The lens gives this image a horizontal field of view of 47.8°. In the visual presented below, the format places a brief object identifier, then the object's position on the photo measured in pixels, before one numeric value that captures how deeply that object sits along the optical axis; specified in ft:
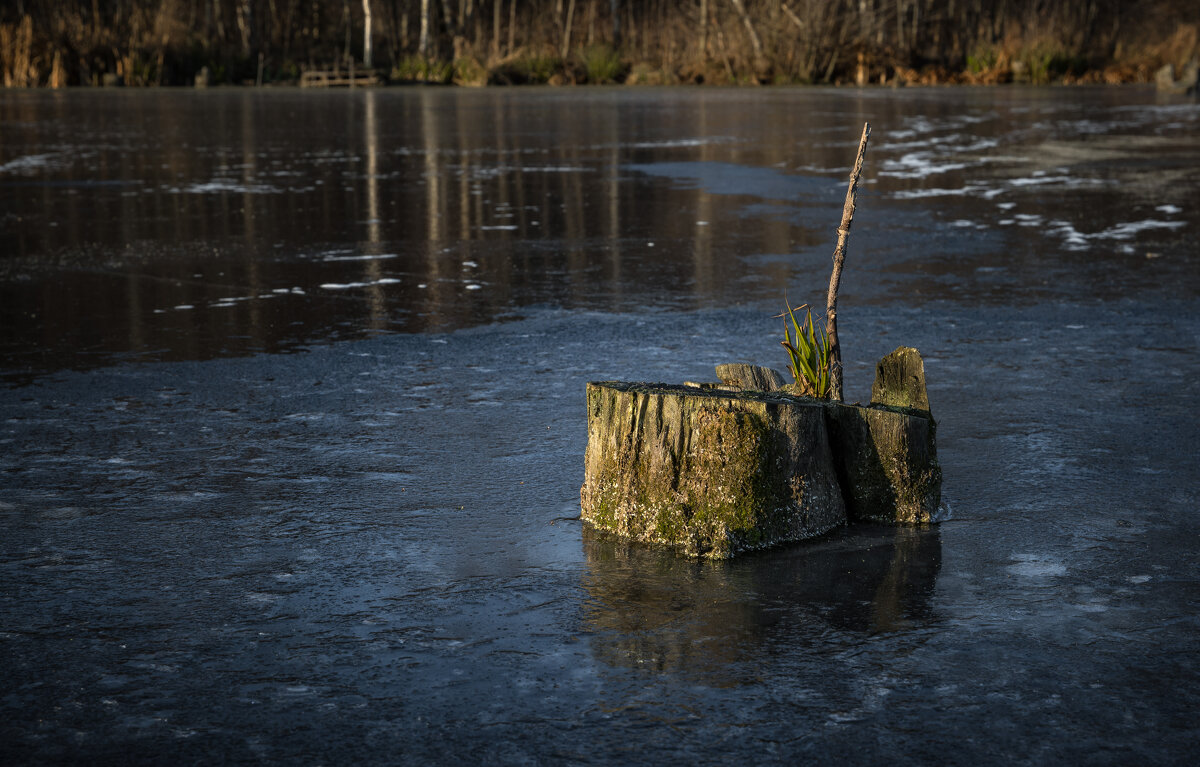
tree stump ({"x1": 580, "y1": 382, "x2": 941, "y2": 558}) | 14.46
